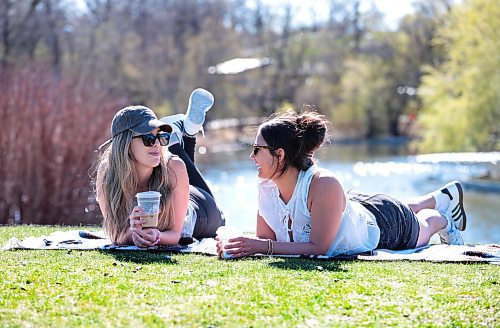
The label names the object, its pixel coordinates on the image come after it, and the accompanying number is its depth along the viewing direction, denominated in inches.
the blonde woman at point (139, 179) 360.1
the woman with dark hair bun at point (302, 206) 335.7
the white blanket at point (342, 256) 348.8
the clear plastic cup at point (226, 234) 339.8
